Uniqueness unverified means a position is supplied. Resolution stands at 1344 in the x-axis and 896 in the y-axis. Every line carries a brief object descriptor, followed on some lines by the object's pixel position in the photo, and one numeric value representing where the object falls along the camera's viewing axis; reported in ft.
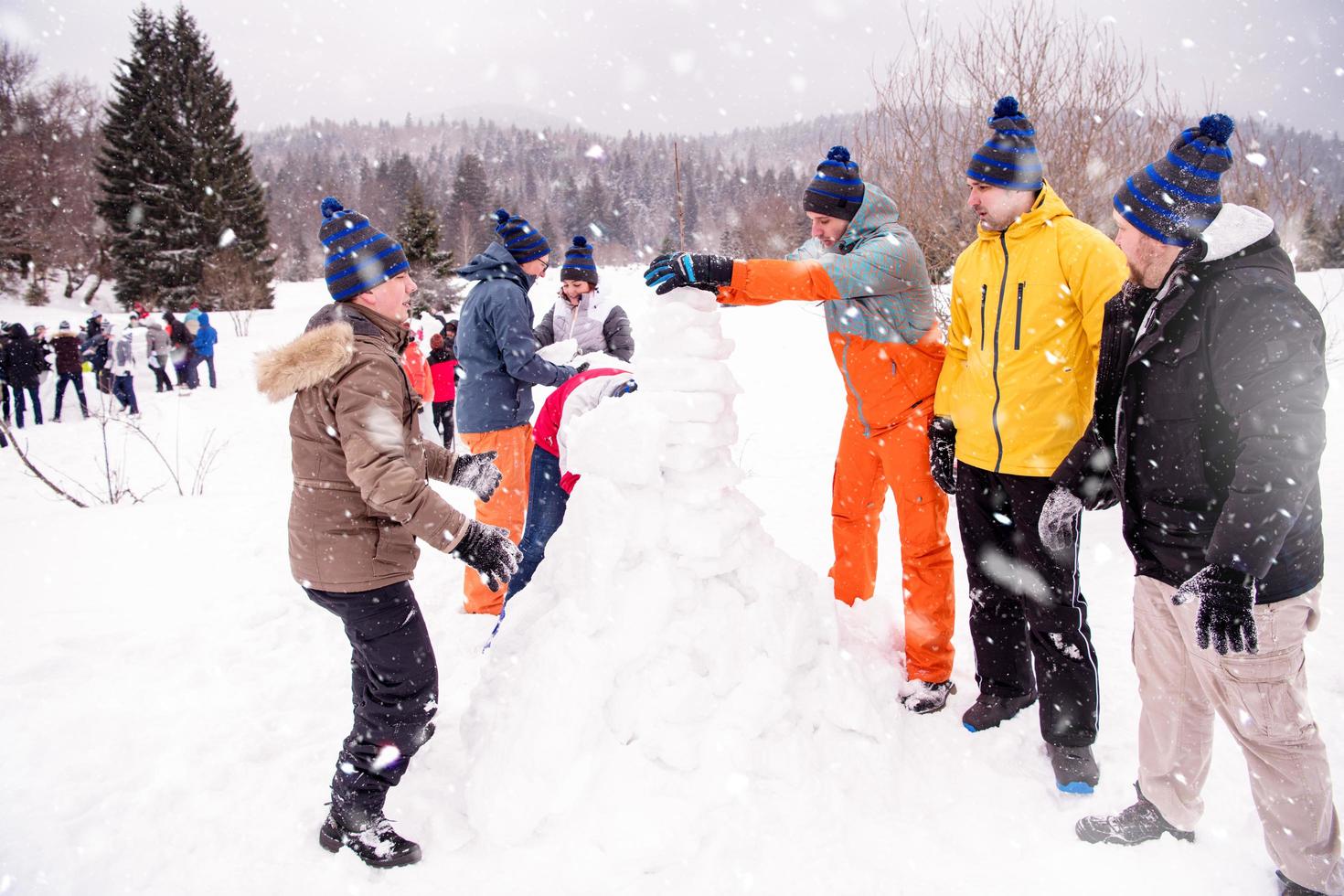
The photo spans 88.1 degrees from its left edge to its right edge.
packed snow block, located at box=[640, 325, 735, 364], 9.03
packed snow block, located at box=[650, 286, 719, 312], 9.04
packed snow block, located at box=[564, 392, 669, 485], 8.57
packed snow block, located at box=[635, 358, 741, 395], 8.90
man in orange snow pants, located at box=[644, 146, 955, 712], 9.34
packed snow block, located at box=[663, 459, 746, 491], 8.81
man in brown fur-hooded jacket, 7.10
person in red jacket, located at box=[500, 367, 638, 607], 10.44
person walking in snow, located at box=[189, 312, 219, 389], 49.52
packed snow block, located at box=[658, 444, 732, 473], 8.75
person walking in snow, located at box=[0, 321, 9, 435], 39.65
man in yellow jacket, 8.20
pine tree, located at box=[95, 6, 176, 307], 86.74
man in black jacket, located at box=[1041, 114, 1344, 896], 5.82
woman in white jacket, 15.60
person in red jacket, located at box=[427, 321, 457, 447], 32.60
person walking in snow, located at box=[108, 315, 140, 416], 42.27
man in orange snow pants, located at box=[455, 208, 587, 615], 13.05
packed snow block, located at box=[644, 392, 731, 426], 8.80
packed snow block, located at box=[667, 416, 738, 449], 8.75
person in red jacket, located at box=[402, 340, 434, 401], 24.79
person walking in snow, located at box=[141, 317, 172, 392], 47.91
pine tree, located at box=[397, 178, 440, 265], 89.86
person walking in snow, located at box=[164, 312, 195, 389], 48.32
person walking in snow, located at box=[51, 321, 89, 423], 41.98
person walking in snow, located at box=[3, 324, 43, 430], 39.70
